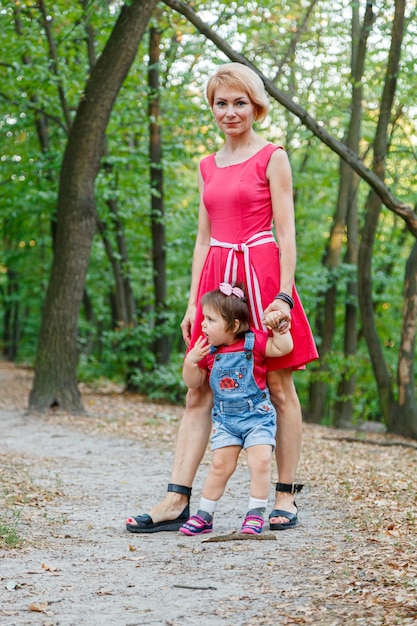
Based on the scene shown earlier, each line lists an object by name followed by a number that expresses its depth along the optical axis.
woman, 4.29
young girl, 4.16
